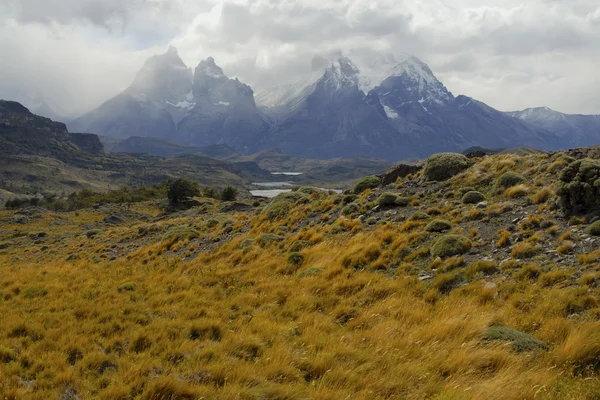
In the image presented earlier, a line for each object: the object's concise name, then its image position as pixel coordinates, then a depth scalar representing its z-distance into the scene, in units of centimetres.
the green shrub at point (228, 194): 9364
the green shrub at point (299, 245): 1734
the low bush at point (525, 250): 1101
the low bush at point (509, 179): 1750
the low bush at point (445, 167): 2283
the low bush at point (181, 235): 2730
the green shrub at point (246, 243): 1990
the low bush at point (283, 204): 2759
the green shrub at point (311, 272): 1308
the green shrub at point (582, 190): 1259
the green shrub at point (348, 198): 2383
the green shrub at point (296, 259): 1539
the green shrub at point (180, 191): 9450
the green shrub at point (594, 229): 1112
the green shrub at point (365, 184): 2617
